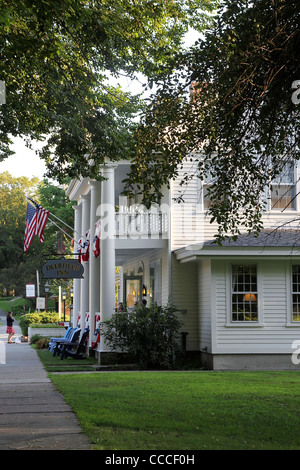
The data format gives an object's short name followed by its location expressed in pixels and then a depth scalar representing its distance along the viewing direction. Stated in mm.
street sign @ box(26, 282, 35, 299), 50188
